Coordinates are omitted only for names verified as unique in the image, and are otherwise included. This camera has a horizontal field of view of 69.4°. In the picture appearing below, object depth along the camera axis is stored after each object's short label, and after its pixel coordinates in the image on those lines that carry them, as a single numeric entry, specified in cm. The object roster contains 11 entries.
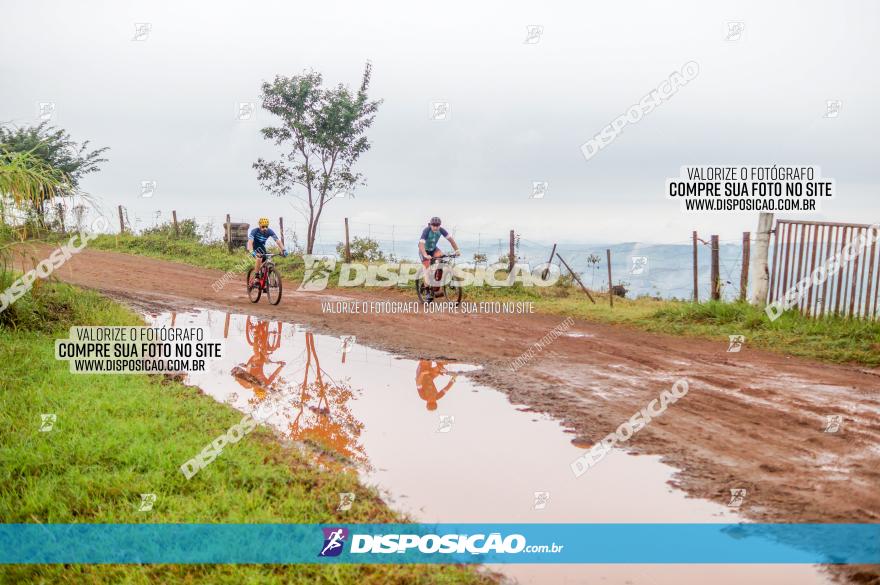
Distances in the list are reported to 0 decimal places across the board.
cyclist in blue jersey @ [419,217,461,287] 1570
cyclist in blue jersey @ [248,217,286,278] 1521
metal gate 1172
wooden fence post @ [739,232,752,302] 1454
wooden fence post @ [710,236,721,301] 1510
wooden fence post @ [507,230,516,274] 2109
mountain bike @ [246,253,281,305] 1566
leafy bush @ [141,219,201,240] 3119
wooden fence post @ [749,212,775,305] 1376
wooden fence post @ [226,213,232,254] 2908
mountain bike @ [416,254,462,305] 1612
